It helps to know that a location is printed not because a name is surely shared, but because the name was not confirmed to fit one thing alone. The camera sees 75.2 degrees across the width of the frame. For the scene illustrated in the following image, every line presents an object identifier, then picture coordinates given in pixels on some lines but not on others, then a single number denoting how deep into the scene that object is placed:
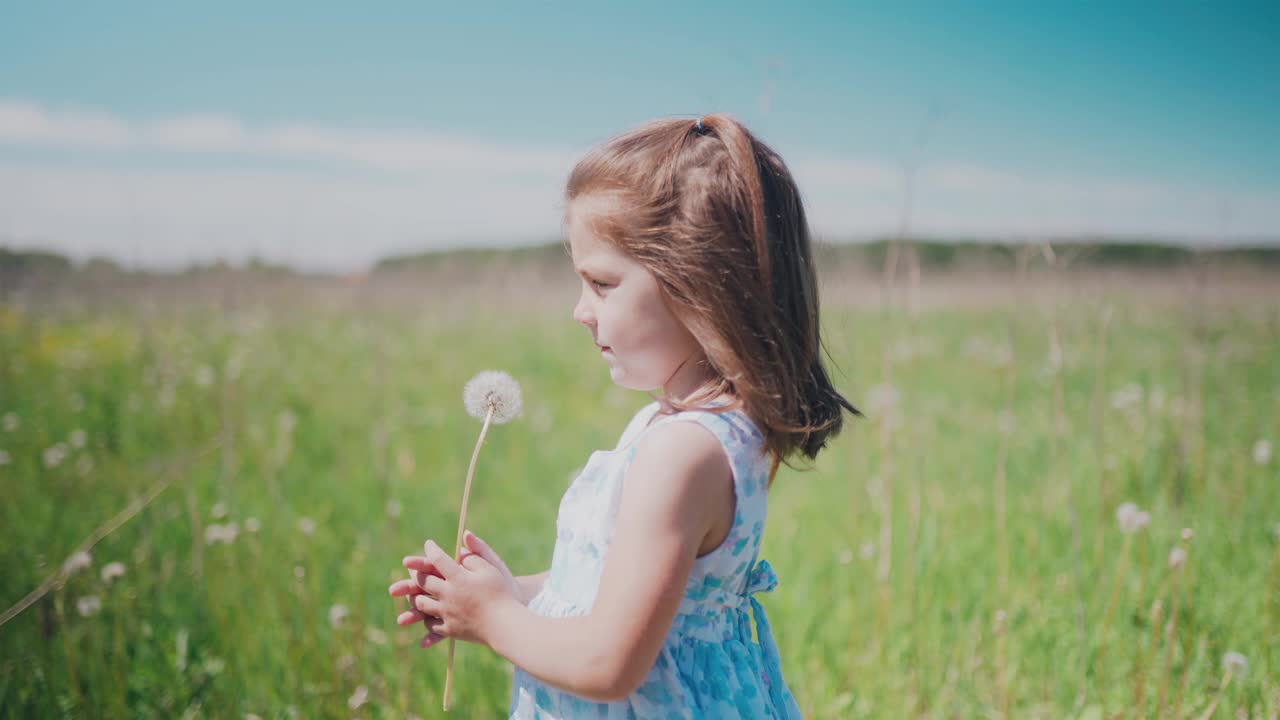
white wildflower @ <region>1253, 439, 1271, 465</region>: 3.48
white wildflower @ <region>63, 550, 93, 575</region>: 2.04
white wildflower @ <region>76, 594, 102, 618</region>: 2.30
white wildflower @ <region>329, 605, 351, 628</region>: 2.22
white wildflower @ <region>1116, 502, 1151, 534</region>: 2.10
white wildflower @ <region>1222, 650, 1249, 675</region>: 1.88
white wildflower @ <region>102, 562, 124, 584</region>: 2.28
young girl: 1.20
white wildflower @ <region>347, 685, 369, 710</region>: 1.99
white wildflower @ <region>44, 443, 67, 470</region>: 3.83
